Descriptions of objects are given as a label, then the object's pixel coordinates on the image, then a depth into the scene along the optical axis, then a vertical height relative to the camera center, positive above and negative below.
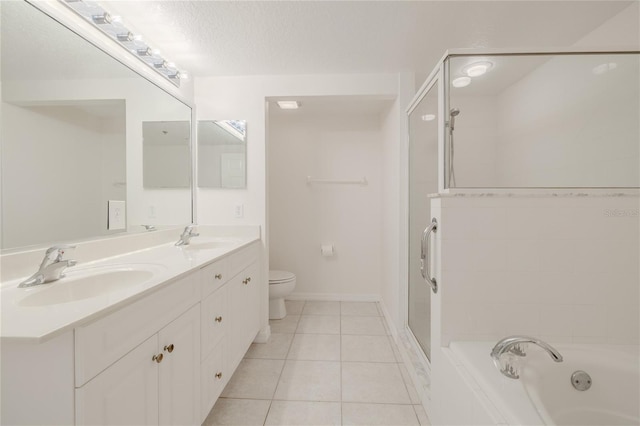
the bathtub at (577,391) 0.98 -0.67
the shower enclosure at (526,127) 1.24 +0.47
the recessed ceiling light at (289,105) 2.56 +1.06
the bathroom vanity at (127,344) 0.60 -0.40
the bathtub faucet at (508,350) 0.88 -0.51
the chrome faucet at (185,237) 1.77 -0.19
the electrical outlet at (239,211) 2.14 -0.01
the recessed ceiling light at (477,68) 1.33 +0.75
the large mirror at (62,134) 0.95 +0.34
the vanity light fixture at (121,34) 1.24 +0.97
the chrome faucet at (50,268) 0.89 -0.21
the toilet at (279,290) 2.43 -0.78
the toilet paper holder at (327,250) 2.89 -0.46
